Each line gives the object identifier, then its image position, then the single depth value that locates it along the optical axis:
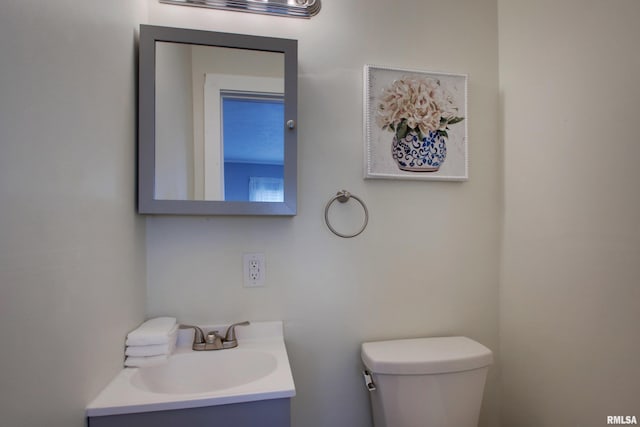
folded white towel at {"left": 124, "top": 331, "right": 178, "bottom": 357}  0.99
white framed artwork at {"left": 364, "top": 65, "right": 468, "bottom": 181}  1.29
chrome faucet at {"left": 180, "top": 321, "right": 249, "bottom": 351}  1.12
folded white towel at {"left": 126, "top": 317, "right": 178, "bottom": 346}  0.99
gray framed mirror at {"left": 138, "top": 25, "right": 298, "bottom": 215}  1.09
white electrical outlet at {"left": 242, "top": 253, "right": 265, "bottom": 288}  1.22
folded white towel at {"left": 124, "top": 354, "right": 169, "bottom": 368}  0.98
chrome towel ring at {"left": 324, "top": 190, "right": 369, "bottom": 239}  1.27
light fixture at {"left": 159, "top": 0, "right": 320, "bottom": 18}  1.19
